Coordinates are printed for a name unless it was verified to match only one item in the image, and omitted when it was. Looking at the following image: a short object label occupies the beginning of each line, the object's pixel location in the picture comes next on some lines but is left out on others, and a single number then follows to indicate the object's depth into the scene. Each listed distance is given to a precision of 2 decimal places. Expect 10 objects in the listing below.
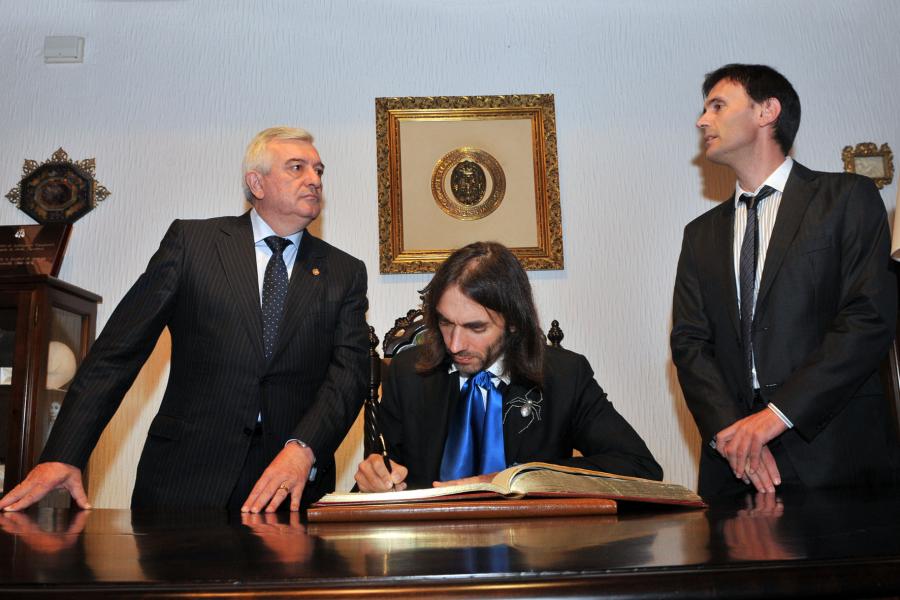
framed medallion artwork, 4.04
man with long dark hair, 2.35
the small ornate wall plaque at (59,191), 4.06
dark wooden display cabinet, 3.56
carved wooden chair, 3.14
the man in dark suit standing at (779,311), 2.37
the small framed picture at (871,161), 4.12
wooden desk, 0.83
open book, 1.46
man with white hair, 2.43
